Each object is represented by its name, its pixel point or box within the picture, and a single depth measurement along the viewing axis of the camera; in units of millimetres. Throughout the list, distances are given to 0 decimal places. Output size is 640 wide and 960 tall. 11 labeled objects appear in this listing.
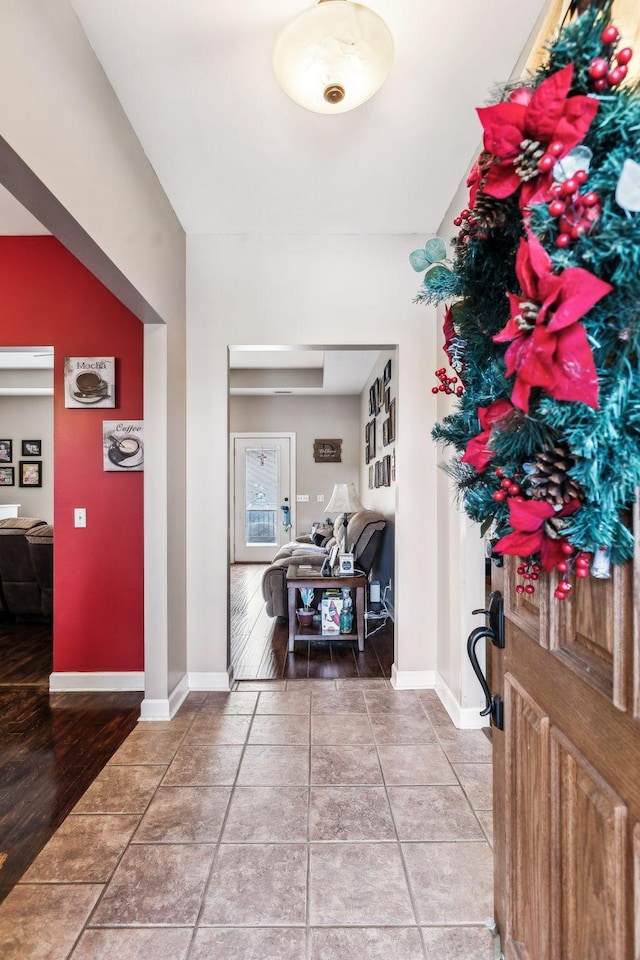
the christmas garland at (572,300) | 602
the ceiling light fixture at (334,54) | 1561
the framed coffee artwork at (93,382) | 3299
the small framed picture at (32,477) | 7812
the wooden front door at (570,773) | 698
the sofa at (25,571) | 4301
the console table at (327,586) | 3928
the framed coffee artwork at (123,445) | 3287
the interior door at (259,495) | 8148
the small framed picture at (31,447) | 7824
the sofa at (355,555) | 4504
